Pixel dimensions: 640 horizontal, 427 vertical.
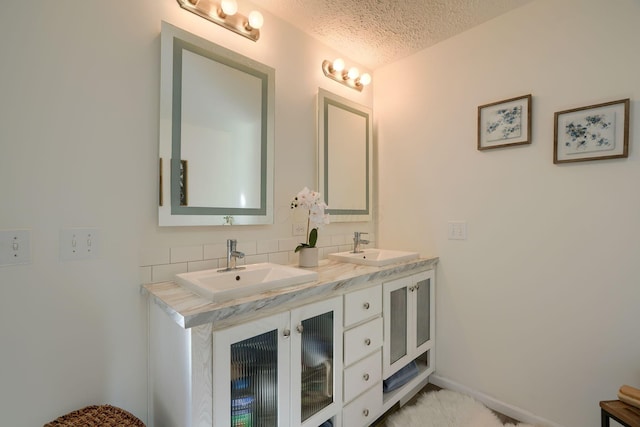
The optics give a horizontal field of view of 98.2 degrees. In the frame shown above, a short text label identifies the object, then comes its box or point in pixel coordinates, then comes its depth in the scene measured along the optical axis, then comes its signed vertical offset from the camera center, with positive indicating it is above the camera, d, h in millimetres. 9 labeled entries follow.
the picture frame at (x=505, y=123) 1628 +551
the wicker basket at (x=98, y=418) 936 -723
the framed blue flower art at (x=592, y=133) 1353 +413
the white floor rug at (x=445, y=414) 1565 -1190
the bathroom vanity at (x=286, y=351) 902 -571
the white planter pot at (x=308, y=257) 1606 -264
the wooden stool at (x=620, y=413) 1020 -767
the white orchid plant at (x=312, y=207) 1610 +28
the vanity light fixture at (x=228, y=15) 1366 +1020
